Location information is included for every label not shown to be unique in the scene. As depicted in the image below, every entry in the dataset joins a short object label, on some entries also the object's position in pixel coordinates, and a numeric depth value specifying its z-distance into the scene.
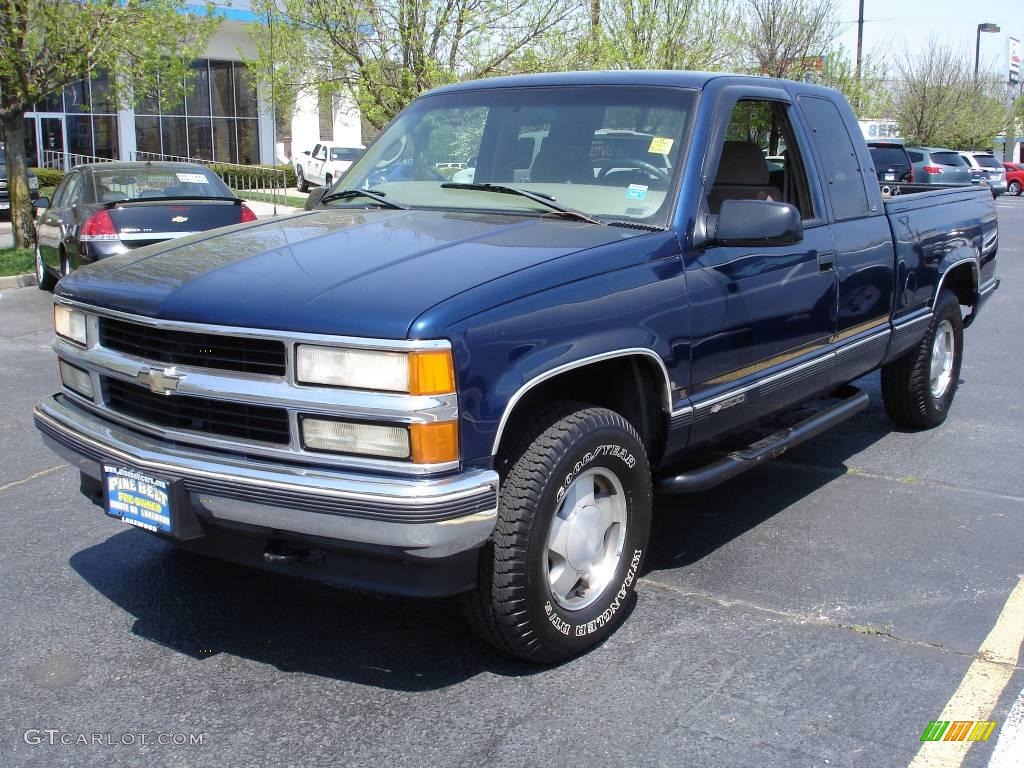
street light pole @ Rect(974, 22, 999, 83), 64.62
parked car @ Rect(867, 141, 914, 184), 20.45
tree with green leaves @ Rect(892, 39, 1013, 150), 45.16
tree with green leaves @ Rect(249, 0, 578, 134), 14.00
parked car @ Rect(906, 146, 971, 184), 28.80
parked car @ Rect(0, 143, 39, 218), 22.58
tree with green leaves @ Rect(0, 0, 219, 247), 12.91
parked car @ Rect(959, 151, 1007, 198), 33.21
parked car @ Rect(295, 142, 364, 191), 31.59
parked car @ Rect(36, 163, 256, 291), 10.50
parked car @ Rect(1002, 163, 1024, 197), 41.09
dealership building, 32.09
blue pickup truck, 3.08
